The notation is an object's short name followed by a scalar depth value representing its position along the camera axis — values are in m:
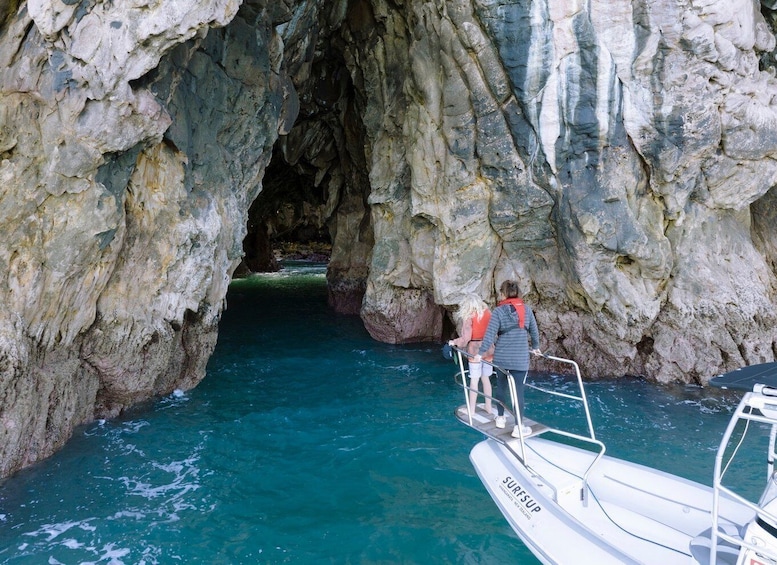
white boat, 4.01
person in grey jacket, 6.50
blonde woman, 7.10
